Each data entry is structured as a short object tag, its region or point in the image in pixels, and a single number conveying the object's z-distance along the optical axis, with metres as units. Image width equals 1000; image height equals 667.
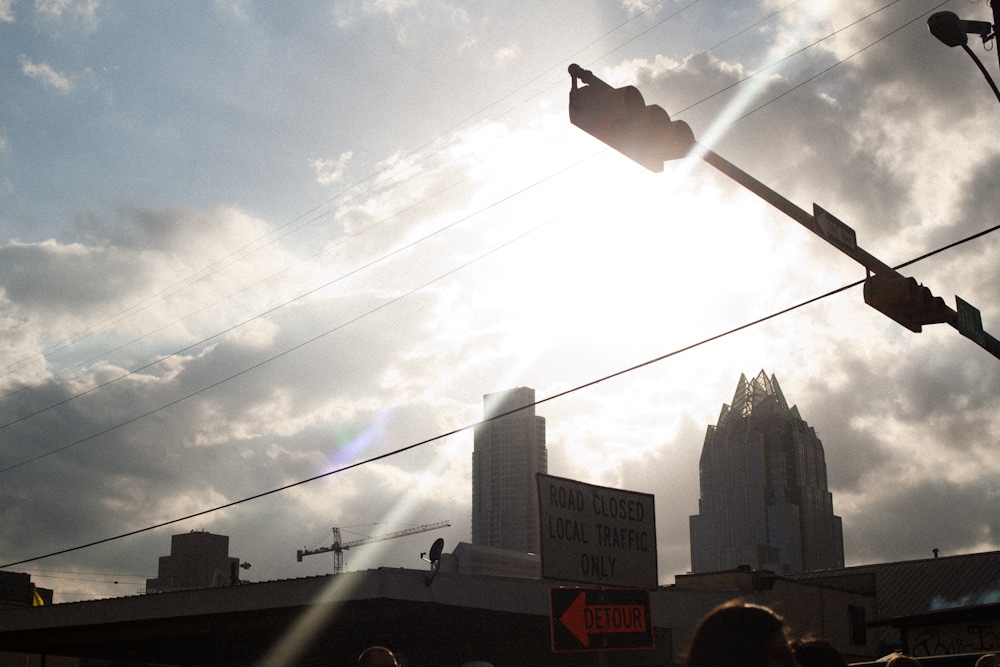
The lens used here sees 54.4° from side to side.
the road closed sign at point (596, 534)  11.35
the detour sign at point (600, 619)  10.76
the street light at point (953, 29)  12.00
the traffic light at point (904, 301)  10.35
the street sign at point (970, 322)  11.36
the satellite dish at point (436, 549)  18.39
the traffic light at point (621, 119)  7.20
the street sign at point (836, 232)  10.12
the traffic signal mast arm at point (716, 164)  7.25
